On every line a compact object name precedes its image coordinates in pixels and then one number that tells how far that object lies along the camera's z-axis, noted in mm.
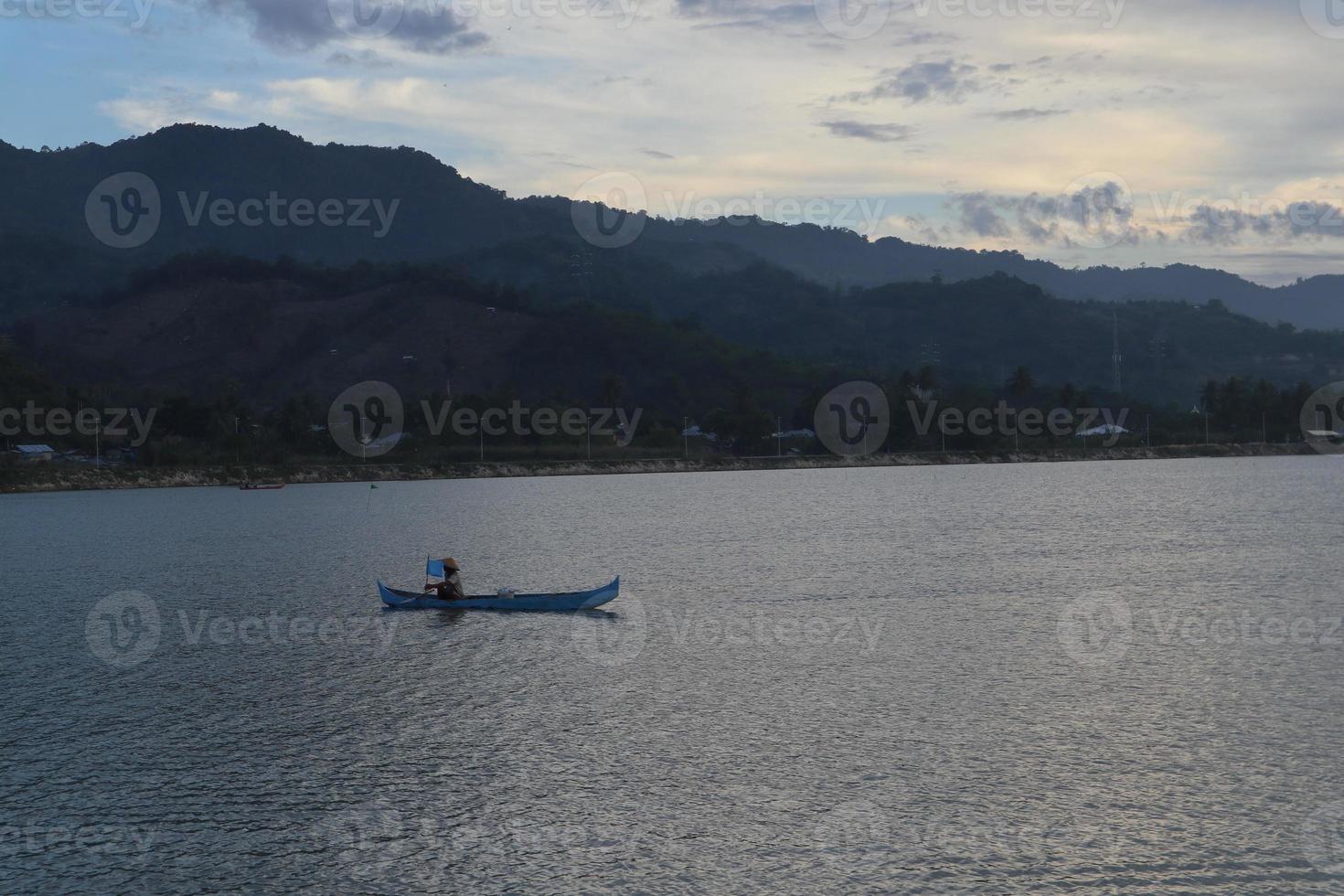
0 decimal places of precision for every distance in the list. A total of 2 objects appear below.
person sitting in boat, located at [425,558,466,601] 54000
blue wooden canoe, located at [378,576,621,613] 52031
